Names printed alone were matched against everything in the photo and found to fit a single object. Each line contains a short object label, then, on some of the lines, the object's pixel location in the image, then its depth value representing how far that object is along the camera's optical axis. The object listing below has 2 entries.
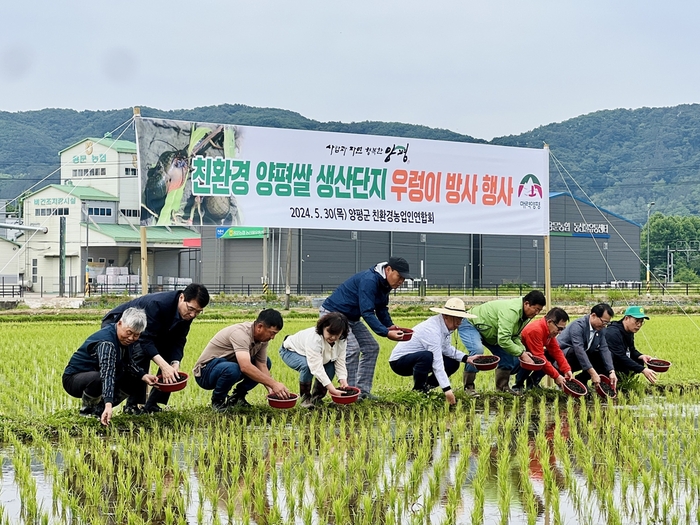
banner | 13.78
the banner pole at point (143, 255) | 13.04
